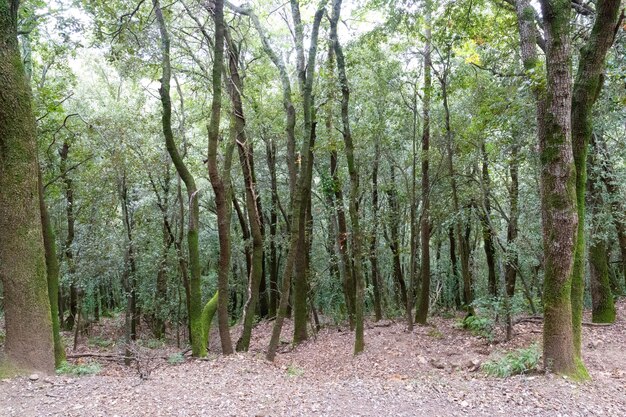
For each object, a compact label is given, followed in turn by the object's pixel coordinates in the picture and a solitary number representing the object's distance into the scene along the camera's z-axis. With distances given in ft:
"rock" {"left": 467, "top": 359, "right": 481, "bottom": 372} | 22.57
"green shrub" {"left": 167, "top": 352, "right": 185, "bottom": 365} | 23.57
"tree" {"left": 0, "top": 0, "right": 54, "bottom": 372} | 16.52
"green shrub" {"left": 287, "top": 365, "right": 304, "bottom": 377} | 22.75
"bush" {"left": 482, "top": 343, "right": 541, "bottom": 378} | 18.03
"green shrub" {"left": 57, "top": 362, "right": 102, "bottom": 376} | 19.10
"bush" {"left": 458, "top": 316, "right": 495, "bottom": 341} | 29.04
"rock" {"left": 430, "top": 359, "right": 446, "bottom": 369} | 25.60
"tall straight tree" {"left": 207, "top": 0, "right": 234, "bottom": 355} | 23.15
